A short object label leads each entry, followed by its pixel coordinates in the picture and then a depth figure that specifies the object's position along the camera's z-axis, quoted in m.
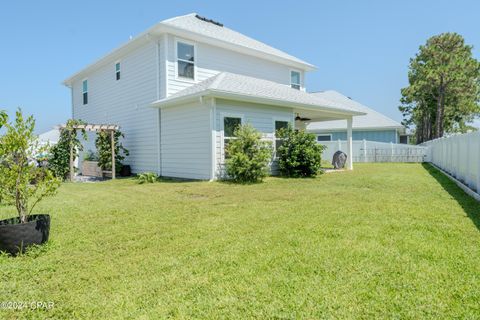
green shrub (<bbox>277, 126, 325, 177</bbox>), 11.37
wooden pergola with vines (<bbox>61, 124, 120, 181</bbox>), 12.27
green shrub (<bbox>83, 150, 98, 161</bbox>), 16.03
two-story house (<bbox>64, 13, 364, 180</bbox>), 10.57
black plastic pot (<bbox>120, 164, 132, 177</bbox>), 13.80
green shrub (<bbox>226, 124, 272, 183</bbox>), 9.94
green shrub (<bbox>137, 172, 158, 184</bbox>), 10.88
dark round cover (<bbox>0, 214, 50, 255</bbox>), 3.62
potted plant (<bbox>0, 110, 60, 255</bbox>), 3.65
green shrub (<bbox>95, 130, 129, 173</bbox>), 13.41
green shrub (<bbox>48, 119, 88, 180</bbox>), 12.29
